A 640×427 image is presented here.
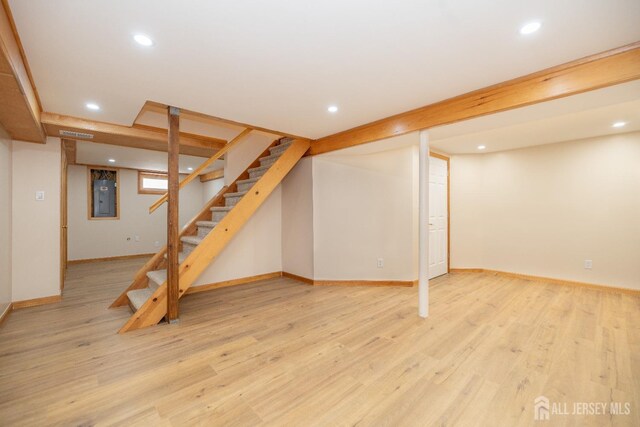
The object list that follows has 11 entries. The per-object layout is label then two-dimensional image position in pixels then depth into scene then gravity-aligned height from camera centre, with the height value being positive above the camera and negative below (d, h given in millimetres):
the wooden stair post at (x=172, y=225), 2961 -156
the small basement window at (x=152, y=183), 7250 +818
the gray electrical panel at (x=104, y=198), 6664 +343
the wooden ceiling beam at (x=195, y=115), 2936 +1164
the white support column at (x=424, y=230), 3086 -210
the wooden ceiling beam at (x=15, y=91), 1583 +947
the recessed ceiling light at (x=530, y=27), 1612 +1149
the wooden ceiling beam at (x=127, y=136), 3232 +1075
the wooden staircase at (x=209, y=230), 2965 -280
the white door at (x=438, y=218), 4867 -111
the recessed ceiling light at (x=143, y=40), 1733 +1150
